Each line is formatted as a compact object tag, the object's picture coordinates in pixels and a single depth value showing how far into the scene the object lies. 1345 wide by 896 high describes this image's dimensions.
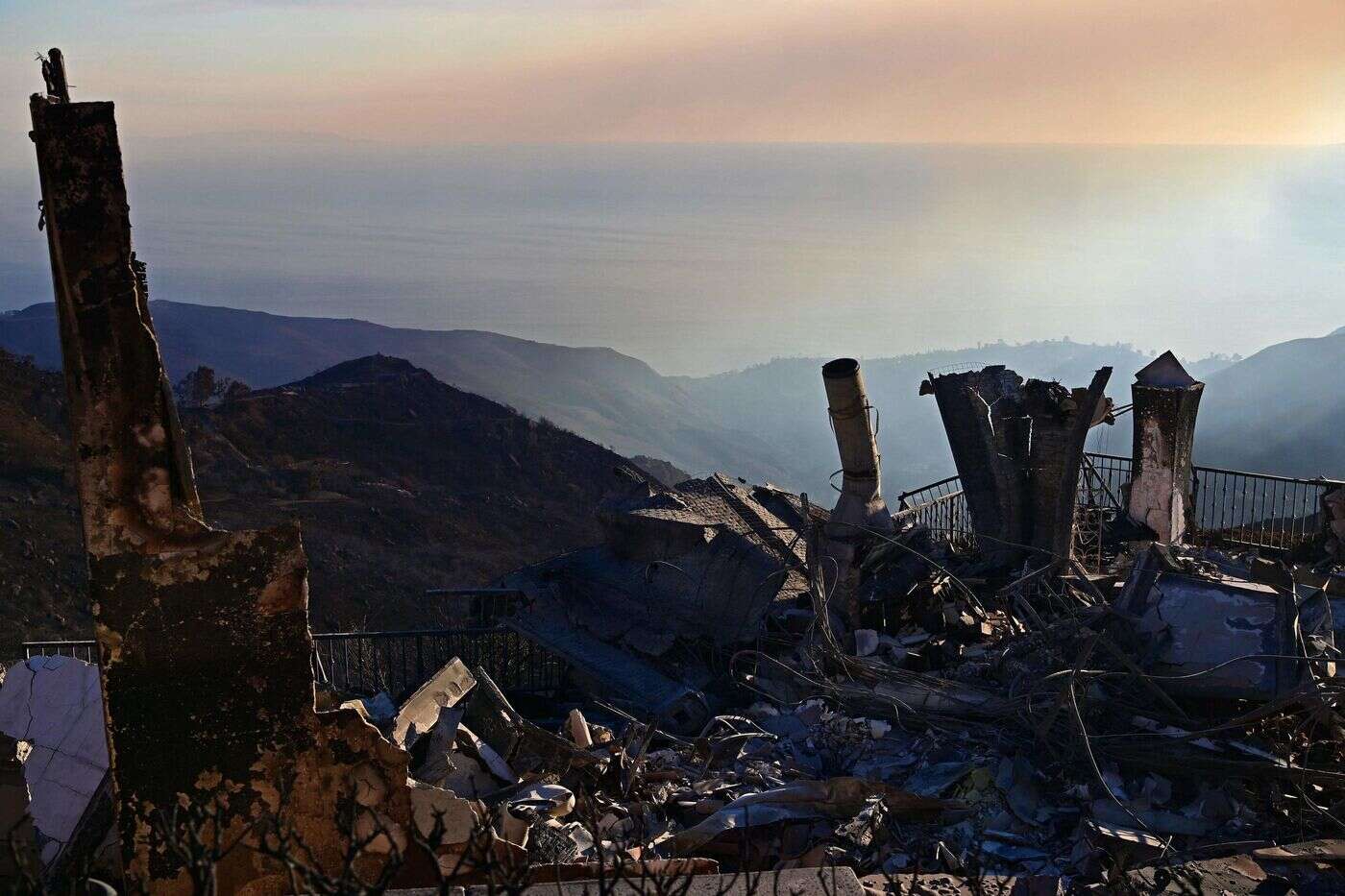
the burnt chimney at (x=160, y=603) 5.21
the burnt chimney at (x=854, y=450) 12.62
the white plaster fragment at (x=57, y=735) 7.67
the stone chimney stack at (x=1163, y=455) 15.98
